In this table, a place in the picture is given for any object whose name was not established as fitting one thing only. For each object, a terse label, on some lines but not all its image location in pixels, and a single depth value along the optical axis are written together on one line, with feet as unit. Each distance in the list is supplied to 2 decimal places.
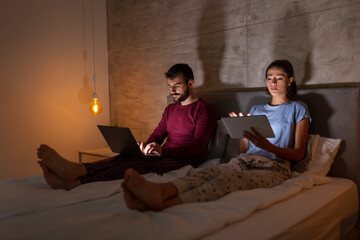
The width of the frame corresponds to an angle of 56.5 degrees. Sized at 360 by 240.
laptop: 6.59
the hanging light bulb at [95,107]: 11.44
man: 5.69
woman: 4.43
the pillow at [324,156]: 6.72
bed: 3.86
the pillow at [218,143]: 7.93
